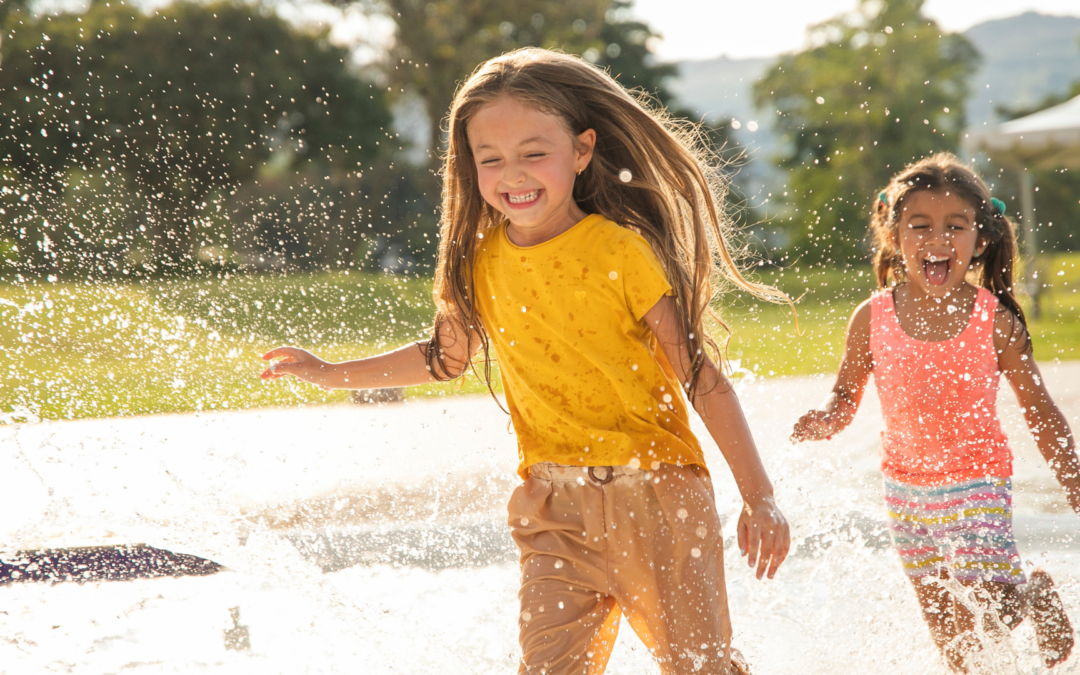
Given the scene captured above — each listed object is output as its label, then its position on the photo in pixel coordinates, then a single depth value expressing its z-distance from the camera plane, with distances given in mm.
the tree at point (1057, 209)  27875
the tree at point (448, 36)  19984
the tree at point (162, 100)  16547
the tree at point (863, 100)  30183
